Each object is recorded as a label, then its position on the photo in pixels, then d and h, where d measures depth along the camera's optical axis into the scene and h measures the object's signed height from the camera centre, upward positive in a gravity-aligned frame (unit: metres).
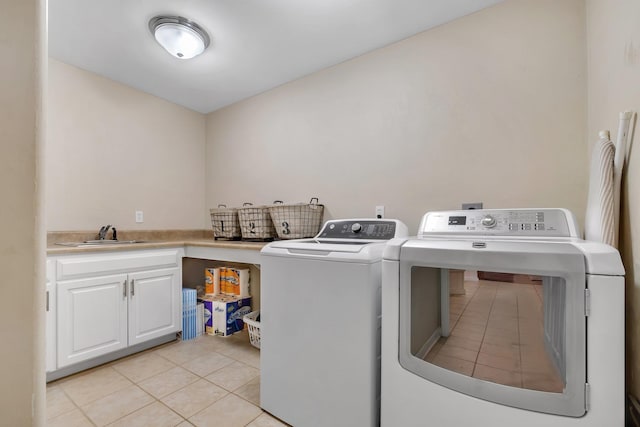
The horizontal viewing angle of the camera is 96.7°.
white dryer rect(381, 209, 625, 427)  0.83 -0.39
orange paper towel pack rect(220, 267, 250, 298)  2.71 -0.64
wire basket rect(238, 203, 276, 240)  2.49 -0.07
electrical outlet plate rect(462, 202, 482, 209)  1.69 +0.05
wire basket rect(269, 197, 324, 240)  2.24 -0.04
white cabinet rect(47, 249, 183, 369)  1.90 -0.64
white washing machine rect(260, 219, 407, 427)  1.24 -0.56
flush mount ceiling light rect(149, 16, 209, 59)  1.88 +1.23
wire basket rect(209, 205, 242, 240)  2.75 -0.08
